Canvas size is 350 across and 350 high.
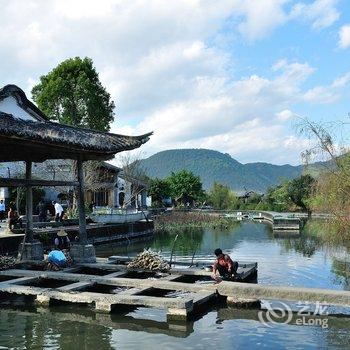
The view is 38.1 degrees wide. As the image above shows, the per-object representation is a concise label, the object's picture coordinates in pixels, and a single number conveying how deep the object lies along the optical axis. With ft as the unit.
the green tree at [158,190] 235.83
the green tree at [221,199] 287.69
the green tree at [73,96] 139.95
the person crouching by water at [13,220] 81.66
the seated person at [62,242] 67.06
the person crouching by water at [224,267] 42.52
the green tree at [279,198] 232.53
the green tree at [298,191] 210.81
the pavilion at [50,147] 46.68
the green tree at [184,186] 259.19
